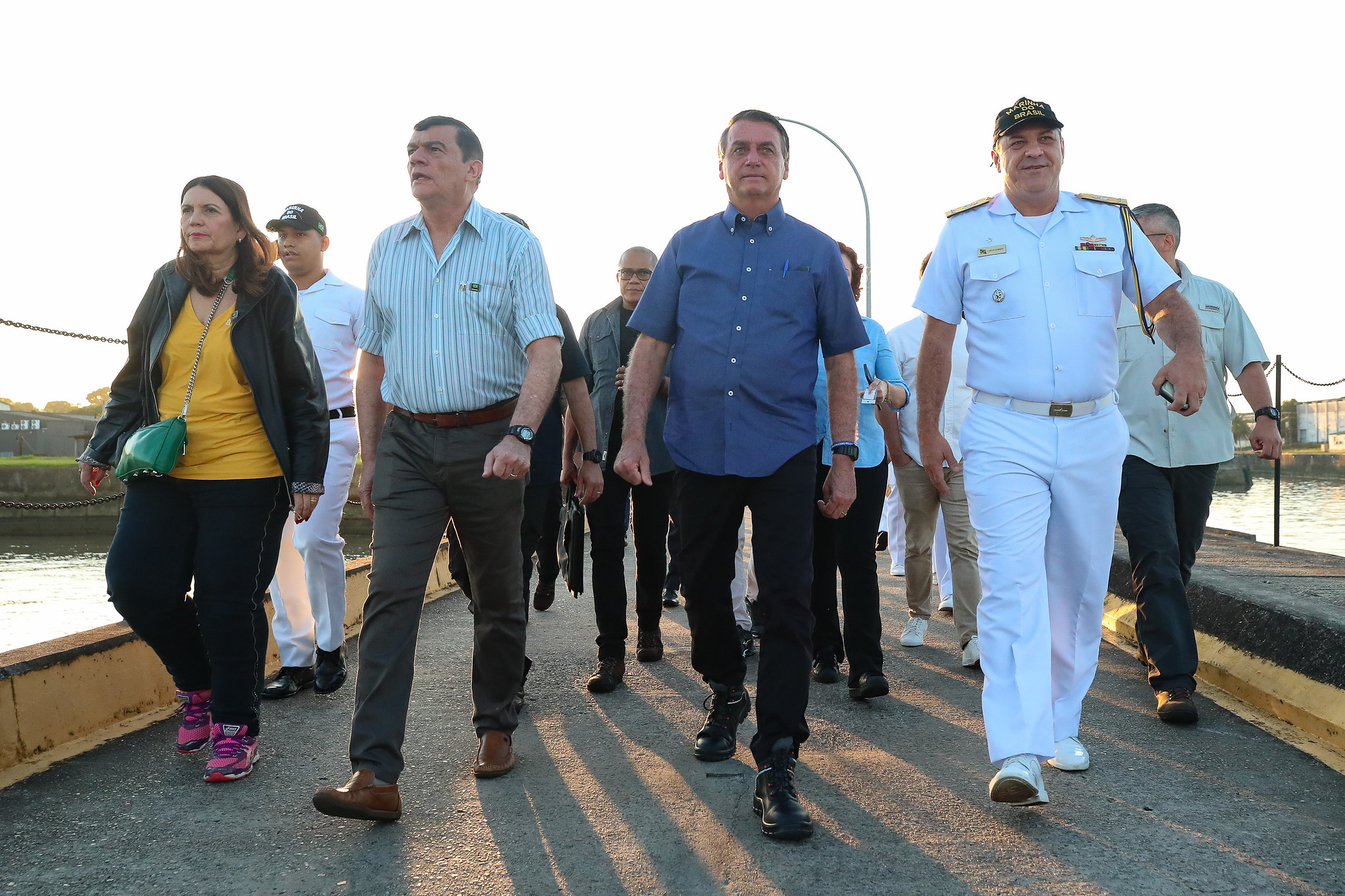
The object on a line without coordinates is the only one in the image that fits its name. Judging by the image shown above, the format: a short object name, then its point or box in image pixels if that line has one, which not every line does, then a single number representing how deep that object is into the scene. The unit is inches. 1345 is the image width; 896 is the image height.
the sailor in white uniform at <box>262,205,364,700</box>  208.7
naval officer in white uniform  142.0
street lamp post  768.9
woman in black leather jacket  153.6
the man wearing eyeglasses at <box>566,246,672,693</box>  222.8
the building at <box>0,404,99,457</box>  2256.4
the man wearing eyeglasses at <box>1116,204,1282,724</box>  186.4
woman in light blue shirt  200.1
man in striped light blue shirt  141.3
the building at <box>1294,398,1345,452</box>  2209.6
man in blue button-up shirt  142.6
